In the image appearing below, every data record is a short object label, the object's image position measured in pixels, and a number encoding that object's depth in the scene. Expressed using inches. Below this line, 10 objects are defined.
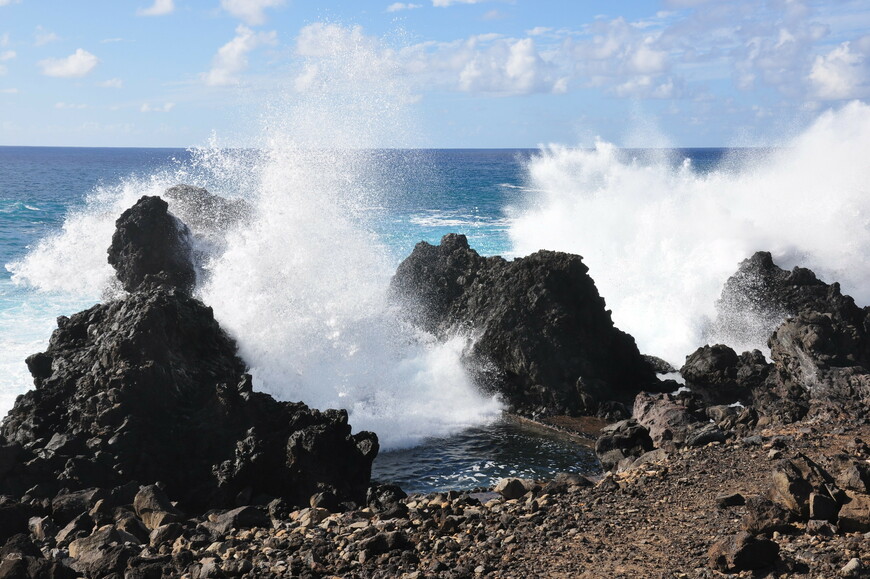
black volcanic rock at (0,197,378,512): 372.8
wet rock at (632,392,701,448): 436.5
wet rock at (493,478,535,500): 353.1
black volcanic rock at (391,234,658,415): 554.6
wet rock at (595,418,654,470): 425.4
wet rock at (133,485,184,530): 333.4
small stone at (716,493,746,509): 293.9
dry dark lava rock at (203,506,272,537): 326.6
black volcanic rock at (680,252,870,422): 459.5
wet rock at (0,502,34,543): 328.2
